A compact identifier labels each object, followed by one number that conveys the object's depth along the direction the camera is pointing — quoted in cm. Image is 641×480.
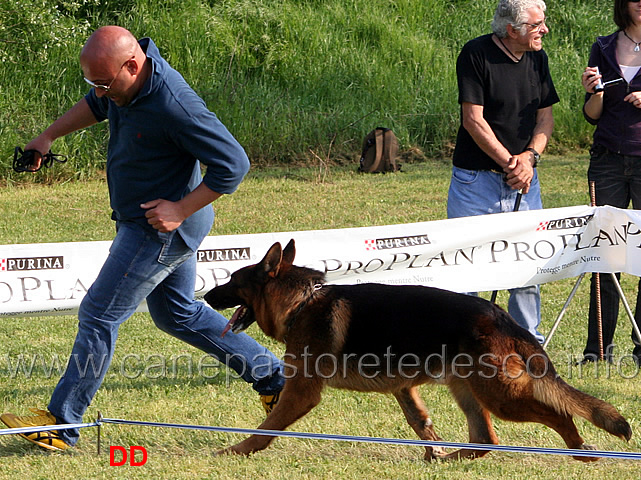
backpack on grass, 2864
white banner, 1086
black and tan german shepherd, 750
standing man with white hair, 1024
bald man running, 727
